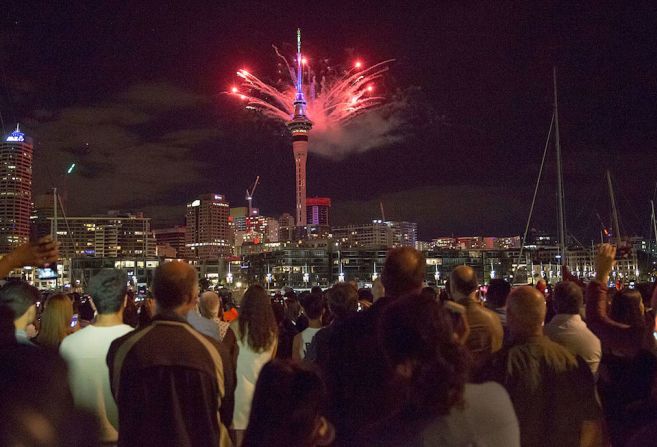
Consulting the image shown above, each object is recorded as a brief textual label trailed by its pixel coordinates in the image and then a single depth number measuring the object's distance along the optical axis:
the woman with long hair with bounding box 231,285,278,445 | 5.82
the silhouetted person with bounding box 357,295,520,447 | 2.40
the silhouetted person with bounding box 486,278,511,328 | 7.12
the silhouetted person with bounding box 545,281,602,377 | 5.48
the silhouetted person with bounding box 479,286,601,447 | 3.89
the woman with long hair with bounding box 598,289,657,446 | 5.47
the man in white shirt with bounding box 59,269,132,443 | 4.53
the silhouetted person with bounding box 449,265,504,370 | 4.78
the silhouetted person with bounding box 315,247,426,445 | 3.17
